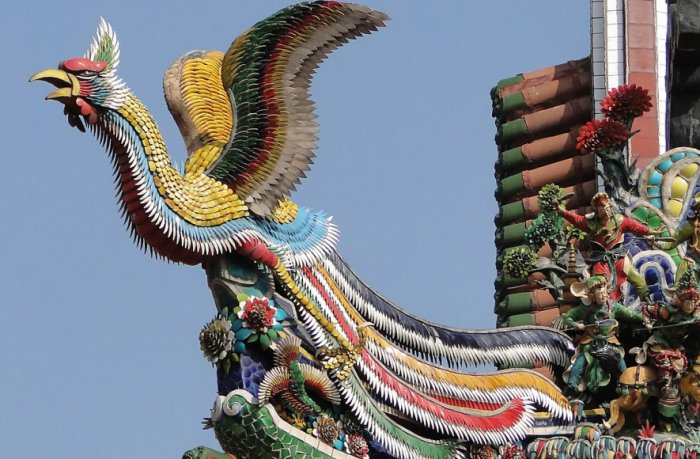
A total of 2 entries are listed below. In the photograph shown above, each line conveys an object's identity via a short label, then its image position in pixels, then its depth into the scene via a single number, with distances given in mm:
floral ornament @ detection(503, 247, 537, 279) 31406
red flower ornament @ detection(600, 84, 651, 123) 31141
